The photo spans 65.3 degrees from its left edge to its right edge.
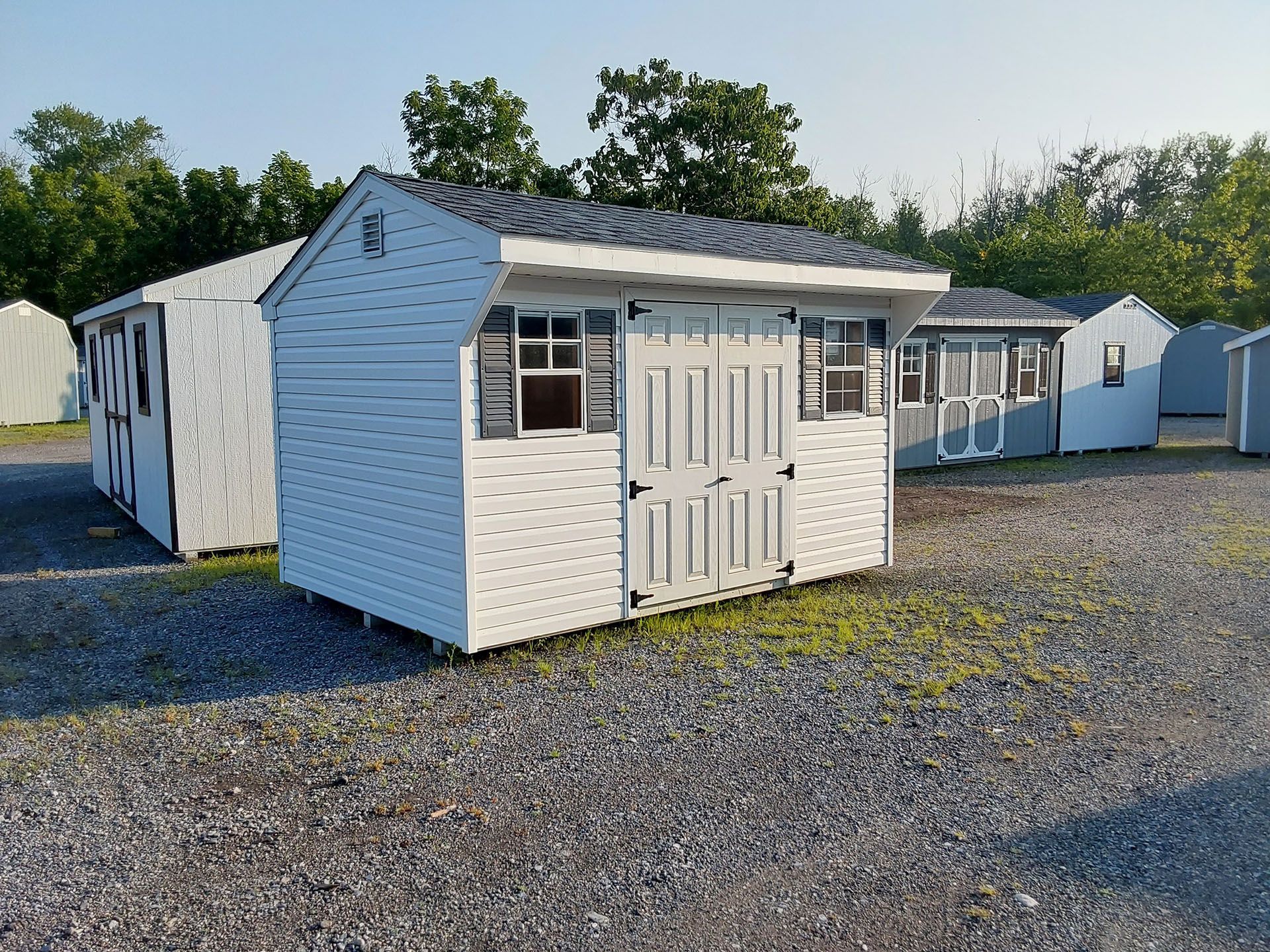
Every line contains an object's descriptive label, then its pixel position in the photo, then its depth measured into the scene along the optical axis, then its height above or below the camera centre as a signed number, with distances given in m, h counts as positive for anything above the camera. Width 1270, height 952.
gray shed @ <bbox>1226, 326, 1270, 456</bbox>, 17.67 -0.49
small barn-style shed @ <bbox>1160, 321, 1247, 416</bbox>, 27.44 -0.17
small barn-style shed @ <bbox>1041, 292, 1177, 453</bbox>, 18.67 -0.16
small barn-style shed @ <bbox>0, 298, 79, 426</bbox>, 25.11 +0.33
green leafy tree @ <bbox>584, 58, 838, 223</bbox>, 23.67 +5.30
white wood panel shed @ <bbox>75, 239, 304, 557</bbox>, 9.42 -0.25
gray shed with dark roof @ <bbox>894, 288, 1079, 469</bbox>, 16.31 -0.23
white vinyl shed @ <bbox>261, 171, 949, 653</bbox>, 5.99 -0.23
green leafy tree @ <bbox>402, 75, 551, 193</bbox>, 24.14 +5.78
